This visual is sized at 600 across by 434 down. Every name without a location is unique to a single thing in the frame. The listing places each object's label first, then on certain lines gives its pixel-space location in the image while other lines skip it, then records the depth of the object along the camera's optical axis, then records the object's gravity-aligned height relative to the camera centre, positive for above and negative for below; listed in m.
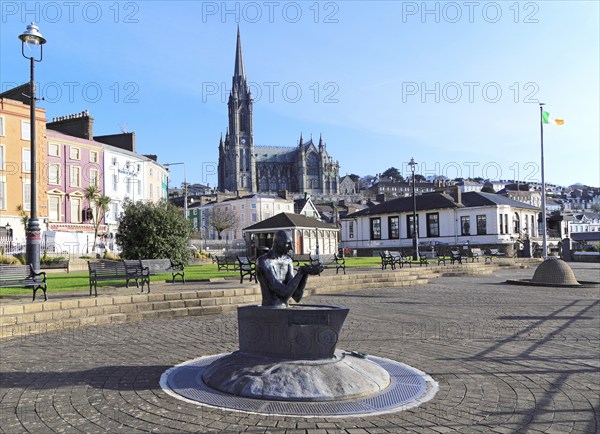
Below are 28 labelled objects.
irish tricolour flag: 38.00 +8.46
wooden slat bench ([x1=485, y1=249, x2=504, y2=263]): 40.75 -1.85
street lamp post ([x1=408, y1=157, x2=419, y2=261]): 36.59 +0.15
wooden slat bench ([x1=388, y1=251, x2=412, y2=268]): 27.44 -1.17
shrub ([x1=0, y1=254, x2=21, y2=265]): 25.71 -0.70
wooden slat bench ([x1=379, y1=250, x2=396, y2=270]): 26.39 -1.25
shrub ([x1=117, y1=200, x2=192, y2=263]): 22.39 +0.48
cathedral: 174.25 +28.03
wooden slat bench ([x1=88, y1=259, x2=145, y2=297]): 14.68 -0.78
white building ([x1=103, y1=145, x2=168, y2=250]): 50.85 +6.91
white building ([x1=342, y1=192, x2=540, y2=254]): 48.91 +1.36
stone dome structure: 20.67 -1.79
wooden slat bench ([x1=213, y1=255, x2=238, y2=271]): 25.01 -1.01
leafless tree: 85.20 +3.94
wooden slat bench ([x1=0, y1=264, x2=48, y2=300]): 12.47 -0.79
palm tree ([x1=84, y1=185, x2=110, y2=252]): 43.56 +3.79
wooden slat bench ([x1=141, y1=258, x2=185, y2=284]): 17.61 -0.87
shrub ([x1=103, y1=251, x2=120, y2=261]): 32.37 -0.80
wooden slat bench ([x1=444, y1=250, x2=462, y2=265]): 32.28 -1.45
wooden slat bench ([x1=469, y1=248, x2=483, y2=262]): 37.26 -1.59
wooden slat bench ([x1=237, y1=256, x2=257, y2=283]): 18.25 -0.99
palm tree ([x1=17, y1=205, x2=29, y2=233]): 37.25 +2.63
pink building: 45.41 +6.29
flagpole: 37.84 +6.23
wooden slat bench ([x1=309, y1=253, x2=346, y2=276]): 28.64 -1.32
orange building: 39.34 +6.54
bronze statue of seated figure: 6.48 -0.47
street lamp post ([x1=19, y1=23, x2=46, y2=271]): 13.49 +1.42
